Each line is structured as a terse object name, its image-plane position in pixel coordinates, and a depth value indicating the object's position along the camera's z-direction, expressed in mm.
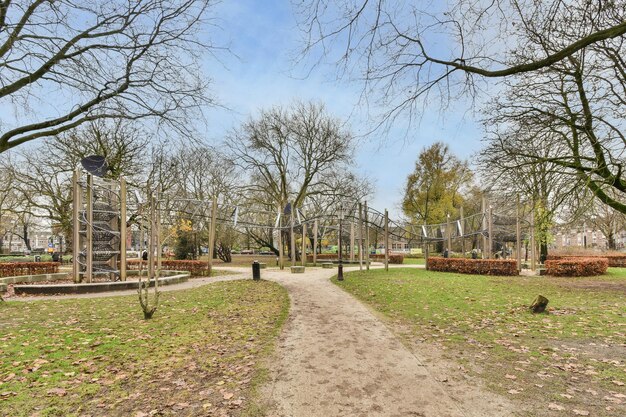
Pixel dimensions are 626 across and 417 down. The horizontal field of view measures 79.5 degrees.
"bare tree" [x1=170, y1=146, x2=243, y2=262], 32375
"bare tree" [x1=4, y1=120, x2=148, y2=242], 24453
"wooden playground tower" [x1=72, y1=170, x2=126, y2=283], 13875
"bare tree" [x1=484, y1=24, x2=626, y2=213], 10062
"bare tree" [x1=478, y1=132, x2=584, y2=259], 9617
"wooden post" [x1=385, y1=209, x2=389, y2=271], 21684
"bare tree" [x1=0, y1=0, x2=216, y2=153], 5367
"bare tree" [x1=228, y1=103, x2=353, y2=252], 32062
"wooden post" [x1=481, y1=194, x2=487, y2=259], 22469
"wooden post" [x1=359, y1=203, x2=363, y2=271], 21166
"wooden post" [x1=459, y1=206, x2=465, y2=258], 23191
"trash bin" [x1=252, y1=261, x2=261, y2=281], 16781
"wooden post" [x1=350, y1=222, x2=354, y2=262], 28758
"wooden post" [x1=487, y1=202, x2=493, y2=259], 20984
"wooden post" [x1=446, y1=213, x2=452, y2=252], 23023
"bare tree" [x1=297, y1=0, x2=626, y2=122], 3506
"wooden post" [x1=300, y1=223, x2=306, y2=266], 24167
